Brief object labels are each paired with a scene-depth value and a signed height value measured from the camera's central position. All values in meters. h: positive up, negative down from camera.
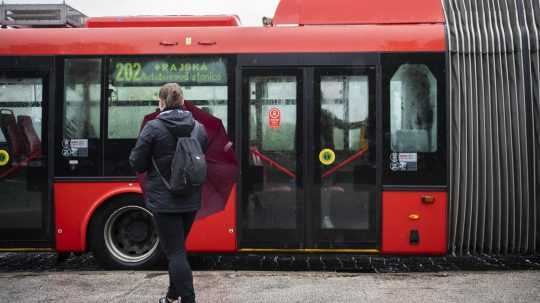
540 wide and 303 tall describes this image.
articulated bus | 7.16 +0.22
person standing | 4.91 -0.24
